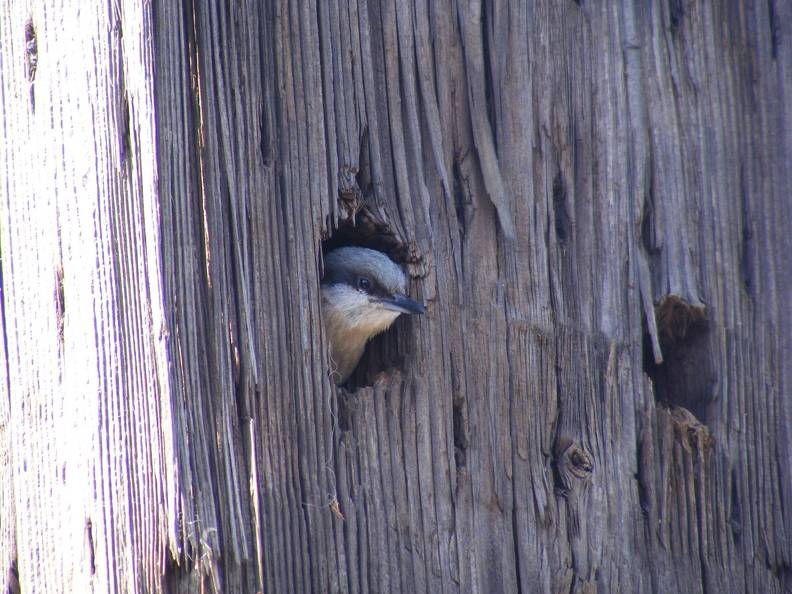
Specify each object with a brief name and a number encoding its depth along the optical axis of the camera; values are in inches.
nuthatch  283.3
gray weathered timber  196.4
